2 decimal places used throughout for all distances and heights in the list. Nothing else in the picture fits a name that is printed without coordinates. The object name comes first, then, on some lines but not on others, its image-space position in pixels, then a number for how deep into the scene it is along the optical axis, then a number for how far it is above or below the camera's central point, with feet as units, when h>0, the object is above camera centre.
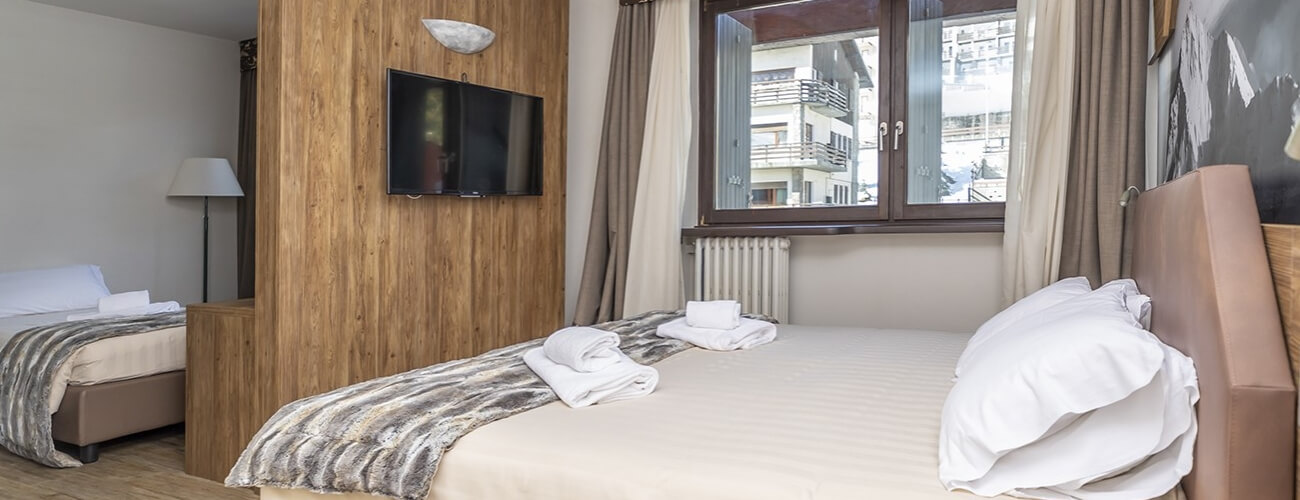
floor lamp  16.42 +1.15
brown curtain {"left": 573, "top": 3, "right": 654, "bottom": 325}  13.75 +1.27
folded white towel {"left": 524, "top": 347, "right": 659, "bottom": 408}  5.76 -1.02
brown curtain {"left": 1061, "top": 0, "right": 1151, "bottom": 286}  10.29 +1.44
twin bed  10.52 -2.02
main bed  3.46 -1.12
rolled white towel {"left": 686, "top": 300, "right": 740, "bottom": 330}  8.71 -0.77
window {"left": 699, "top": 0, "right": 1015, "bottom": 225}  11.87 +2.04
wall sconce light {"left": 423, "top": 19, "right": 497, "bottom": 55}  11.72 +2.95
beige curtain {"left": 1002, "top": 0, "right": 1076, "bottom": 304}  10.72 +1.33
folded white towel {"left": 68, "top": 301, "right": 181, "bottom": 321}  12.57 -1.16
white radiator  12.80 -0.46
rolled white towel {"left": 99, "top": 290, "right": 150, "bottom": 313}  12.89 -1.03
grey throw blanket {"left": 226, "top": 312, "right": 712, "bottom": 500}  4.83 -1.20
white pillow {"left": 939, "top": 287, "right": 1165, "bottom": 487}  3.95 -0.71
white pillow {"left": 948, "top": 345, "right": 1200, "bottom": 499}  3.97 -1.01
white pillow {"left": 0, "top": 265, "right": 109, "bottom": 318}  13.67 -0.94
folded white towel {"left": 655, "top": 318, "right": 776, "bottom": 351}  8.45 -0.97
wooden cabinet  9.68 -1.79
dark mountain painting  4.29 +1.00
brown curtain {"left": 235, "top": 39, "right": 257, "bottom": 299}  17.88 +1.74
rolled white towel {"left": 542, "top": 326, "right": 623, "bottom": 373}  6.18 -0.83
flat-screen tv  11.00 +1.45
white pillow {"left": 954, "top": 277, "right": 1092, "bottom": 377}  6.95 -0.53
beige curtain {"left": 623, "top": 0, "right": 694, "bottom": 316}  13.32 +1.22
